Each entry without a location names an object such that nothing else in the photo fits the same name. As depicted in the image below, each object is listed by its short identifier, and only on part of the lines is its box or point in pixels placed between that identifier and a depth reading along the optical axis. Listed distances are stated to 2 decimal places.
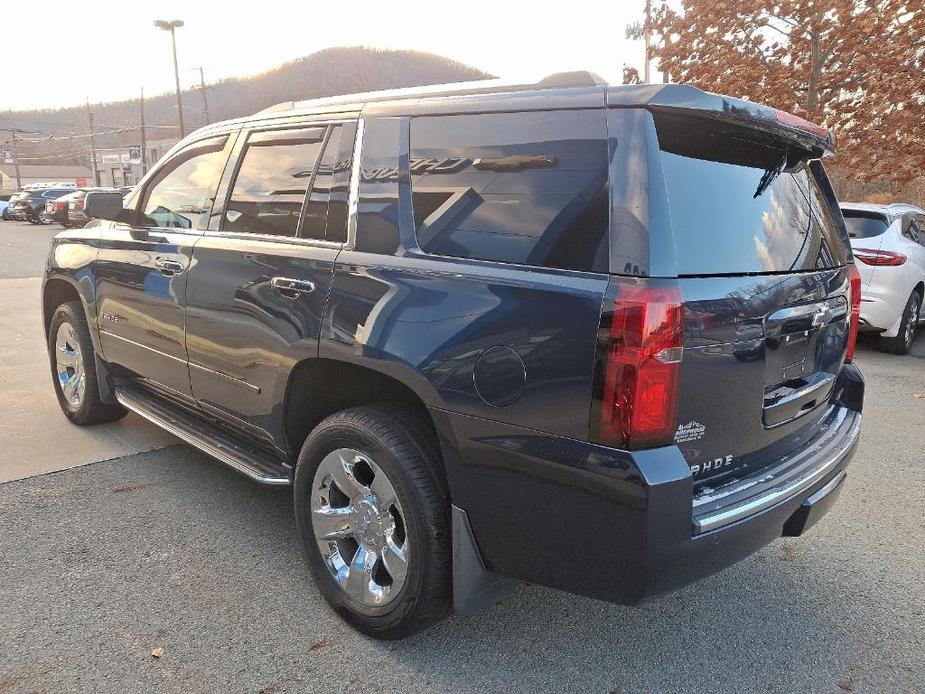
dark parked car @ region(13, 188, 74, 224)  31.23
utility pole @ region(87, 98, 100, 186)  58.84
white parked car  7.49
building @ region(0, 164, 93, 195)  100.25
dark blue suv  2.01
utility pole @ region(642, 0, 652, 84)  15.94
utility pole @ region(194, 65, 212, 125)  50.57
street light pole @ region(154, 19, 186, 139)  41.47
